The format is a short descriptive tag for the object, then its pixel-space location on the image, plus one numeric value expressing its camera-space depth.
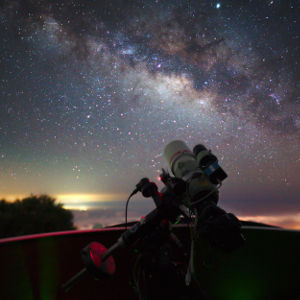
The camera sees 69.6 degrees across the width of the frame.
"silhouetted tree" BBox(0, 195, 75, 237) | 6.96
